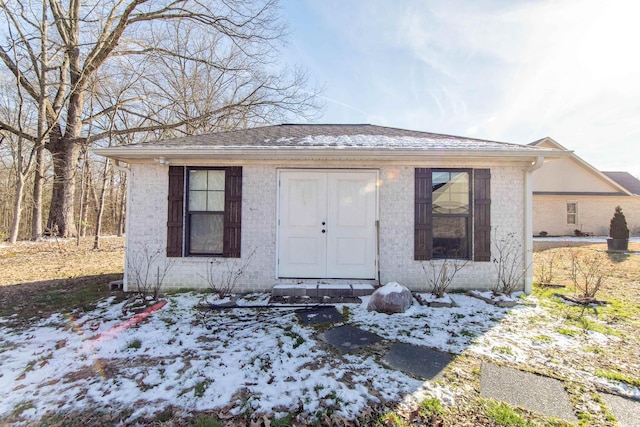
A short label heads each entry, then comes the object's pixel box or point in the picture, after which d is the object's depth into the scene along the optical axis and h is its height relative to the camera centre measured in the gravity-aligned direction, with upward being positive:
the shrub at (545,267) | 5.81 -1.15
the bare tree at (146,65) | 10.67 +6.96
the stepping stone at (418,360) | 2.62 -1.36
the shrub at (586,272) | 4.68 -1.16
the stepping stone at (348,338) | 3.11 -1.35
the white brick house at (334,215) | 5.05 +0.13
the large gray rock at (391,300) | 4.09 -1.13
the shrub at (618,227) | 11.52 -0.12
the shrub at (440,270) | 4.98 -0.83
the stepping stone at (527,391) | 2.17 -1.40
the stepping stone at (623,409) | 2.06 -1.41
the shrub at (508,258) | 5.02 -0.61
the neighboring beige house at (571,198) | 16.77 +1.53
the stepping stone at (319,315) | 3.85 -1.32
